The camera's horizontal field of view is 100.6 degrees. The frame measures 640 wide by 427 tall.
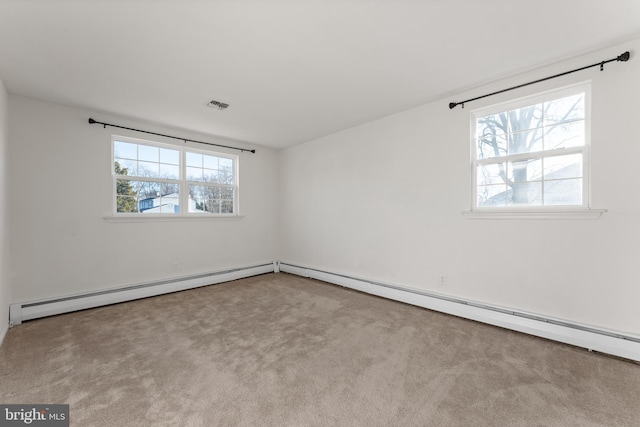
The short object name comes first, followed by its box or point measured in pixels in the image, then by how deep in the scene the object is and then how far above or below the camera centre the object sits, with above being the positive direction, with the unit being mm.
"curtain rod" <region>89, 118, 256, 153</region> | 3507 +1178
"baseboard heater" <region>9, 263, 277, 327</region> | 3039 -1160
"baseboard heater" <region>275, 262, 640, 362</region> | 2203 -1124
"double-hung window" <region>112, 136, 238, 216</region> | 3867 +499
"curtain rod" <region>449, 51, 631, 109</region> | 2195 +1265
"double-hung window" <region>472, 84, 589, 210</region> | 2490 +586
